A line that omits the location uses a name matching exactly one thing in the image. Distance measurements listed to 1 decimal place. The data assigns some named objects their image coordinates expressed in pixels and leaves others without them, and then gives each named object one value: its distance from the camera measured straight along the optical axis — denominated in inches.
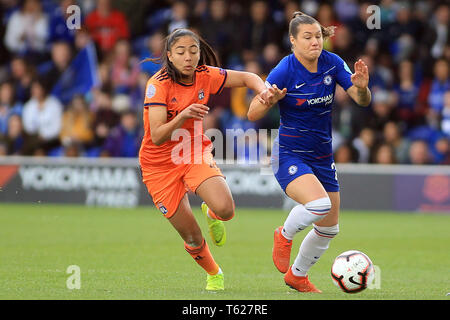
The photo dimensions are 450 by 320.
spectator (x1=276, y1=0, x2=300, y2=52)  690.2
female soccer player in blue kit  290.2
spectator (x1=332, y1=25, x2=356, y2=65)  658.8
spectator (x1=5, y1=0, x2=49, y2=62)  743.7
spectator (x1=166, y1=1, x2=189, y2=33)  692.7
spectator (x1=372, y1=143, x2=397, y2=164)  641.2
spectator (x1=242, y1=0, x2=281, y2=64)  690.2
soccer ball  285.0
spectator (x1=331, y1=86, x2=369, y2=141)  652.1
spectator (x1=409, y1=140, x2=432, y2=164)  636.7
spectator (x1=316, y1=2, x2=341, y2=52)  666.2
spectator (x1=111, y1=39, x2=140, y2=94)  698.2
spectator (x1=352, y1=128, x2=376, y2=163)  644.7
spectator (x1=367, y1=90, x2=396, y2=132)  652.7
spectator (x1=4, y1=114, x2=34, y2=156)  681.2
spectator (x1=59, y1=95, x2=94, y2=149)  682.2
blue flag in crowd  697.0
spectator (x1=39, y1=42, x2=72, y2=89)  703.6
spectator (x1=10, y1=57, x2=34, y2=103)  709.3
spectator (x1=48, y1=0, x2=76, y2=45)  730.2
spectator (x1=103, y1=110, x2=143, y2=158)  665.0
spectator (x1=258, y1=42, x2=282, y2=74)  663.1
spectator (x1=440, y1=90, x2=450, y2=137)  641.1
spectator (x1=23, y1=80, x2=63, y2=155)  678.5
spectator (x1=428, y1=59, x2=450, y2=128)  649.0
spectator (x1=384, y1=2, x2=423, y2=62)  682.8
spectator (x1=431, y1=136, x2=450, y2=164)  637.3
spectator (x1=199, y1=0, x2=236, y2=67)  687.7
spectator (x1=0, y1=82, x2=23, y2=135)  689.0
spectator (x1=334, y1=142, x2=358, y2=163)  645.9
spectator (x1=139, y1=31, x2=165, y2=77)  687.7
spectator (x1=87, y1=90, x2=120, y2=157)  678.5
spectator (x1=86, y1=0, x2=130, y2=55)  729.0
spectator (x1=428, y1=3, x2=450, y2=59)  676.7
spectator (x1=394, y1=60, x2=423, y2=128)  661.3
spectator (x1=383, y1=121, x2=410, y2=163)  644.1
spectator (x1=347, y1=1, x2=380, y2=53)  677.3
